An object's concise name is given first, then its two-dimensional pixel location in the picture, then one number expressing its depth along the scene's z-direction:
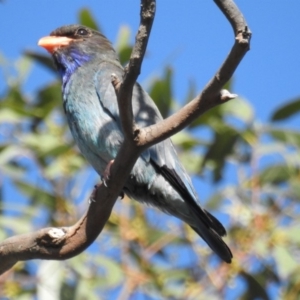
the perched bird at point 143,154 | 7.57
